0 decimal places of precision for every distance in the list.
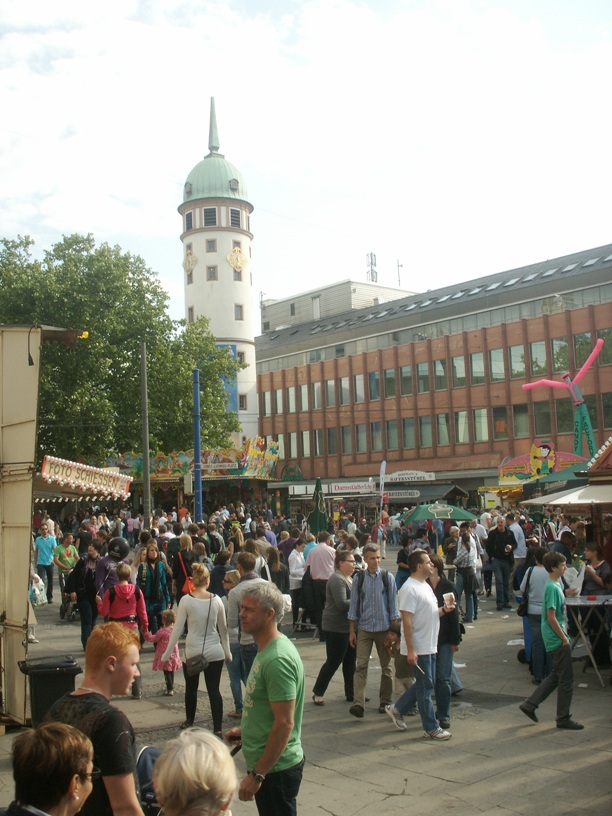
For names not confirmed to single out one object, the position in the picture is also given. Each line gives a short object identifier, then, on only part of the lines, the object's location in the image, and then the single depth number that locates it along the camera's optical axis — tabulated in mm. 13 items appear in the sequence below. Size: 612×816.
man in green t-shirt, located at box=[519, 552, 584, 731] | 8328
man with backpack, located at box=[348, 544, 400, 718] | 9336
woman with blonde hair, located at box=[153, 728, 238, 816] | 2744
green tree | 39062
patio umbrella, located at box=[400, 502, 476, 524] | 21359
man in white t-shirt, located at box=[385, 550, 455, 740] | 8102
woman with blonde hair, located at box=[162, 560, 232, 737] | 8367
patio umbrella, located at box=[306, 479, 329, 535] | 22000
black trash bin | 8000
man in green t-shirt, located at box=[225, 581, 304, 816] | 4172
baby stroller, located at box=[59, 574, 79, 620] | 17062
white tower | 67062
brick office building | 51969
